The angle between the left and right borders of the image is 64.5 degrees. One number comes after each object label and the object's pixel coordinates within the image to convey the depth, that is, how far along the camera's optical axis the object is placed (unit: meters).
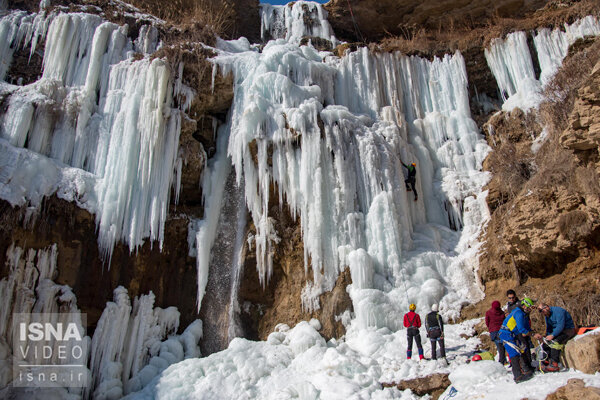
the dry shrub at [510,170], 11.86
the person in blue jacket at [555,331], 6.20
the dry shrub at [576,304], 7.68
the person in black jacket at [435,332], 8.09
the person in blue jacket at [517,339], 6.23
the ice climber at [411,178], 13.39
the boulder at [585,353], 5.62
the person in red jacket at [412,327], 8.40
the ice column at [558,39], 15.69
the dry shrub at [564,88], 11.83
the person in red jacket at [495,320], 7.57
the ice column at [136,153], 11.66
